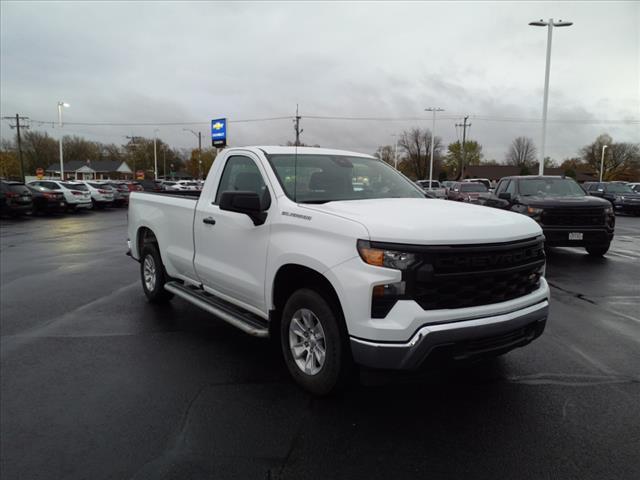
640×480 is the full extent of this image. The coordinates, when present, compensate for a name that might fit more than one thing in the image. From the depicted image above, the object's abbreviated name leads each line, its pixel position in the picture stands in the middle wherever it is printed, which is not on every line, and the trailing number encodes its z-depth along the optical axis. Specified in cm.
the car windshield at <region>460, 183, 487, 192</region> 2595
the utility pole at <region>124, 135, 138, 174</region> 9949
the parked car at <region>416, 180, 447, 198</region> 5171
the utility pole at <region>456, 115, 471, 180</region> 7178
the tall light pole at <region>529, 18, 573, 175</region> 2619
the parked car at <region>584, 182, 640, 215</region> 2662
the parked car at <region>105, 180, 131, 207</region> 3261
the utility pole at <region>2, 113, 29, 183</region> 5569
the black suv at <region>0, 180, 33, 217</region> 2186
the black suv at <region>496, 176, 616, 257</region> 966
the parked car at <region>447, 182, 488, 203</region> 2425
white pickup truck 302
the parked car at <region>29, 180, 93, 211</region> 2630
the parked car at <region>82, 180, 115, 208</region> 2982
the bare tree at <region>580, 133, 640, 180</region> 9440
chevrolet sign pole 4259
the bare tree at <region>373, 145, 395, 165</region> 10649
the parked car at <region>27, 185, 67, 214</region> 2483
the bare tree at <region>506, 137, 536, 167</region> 12106
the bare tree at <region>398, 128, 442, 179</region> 10644
